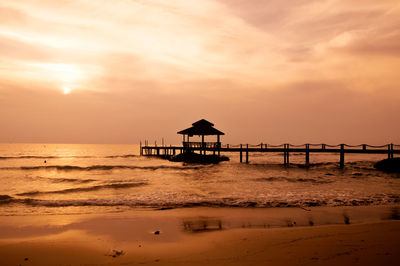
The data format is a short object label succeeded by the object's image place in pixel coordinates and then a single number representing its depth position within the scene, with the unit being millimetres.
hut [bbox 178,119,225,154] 39469
